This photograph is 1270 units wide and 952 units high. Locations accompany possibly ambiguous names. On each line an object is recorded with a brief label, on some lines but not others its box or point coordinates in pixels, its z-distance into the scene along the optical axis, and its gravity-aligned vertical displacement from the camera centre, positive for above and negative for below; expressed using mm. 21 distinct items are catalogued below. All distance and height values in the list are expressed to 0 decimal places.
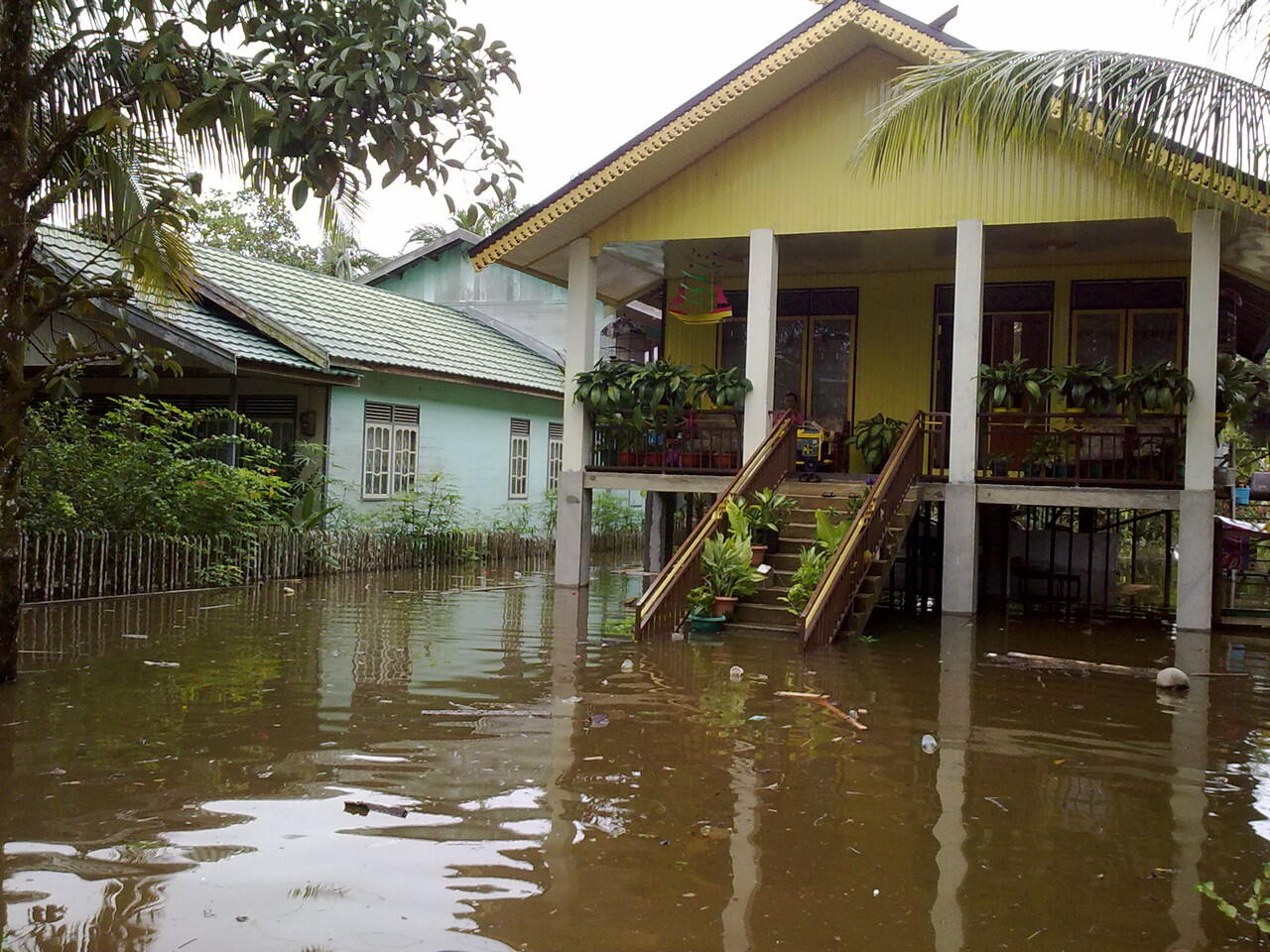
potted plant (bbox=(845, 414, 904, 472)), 16391 +840
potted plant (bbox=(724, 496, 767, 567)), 12836 -341
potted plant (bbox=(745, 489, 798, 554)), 13359 -213
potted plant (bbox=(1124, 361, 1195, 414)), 13406 +1389
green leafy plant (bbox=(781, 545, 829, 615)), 12258 -850
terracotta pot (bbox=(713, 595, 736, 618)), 12378 -1159
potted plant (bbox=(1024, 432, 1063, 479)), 14523 +614
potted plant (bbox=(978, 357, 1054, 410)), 14039 +1470
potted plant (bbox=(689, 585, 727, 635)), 12141 -1240
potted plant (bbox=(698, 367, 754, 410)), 15391 +1433
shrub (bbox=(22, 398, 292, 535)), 13055 -6
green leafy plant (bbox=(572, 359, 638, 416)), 16078 +1416
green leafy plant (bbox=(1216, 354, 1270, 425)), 14812 +1643
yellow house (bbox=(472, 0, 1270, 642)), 13633 +3192
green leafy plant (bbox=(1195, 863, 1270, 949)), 4164 -1514
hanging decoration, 17844 +3145
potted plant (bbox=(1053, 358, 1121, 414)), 13977 +1440
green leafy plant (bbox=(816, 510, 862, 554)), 12773 -371
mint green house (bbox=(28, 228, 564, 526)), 17344 +1737
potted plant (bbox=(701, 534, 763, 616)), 12508 -802
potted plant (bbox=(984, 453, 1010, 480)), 14687 +495
